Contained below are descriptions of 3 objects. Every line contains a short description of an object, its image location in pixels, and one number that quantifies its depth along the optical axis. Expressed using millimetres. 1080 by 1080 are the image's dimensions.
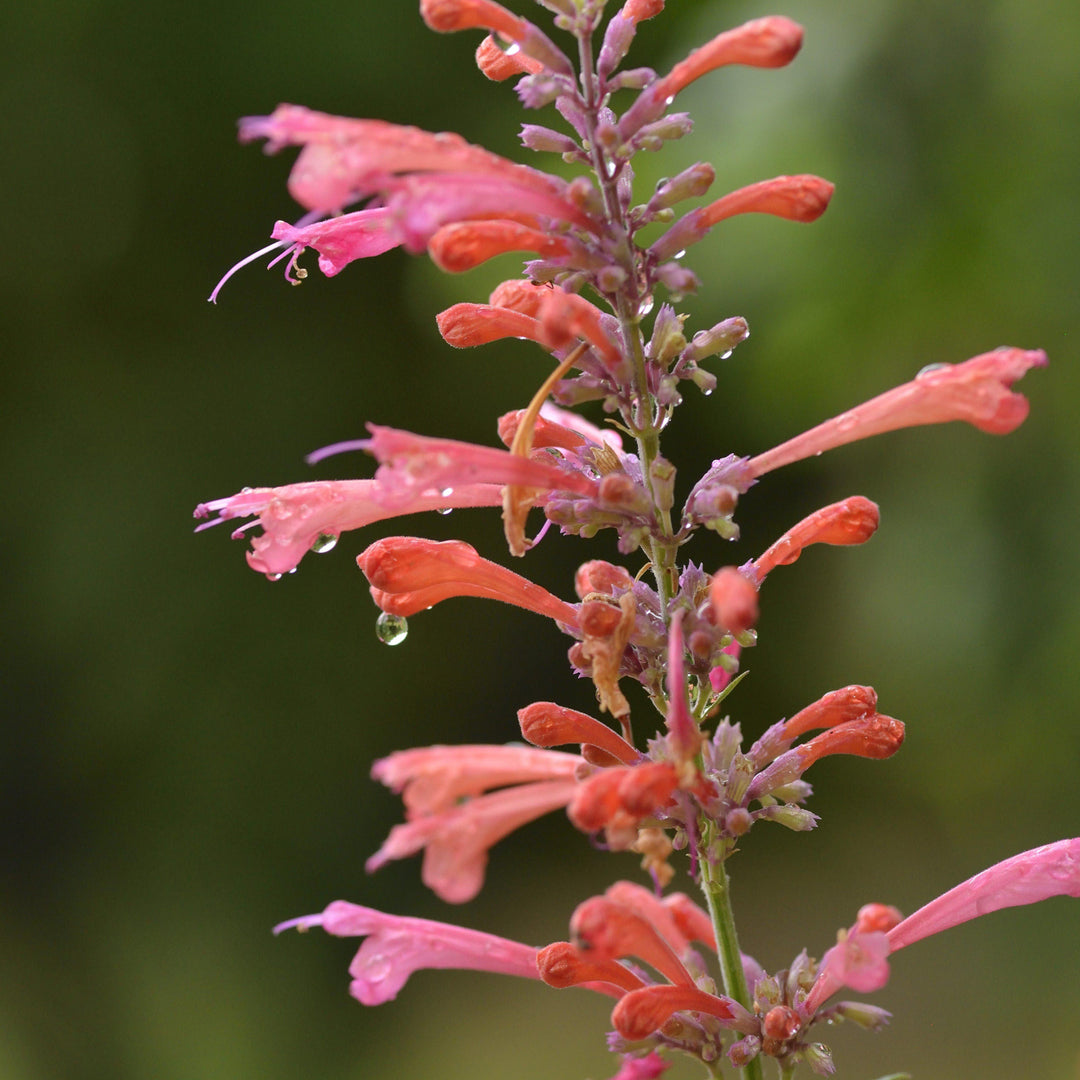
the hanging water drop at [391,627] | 653
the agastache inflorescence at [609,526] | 627
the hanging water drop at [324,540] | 655
